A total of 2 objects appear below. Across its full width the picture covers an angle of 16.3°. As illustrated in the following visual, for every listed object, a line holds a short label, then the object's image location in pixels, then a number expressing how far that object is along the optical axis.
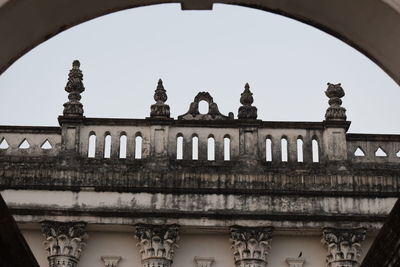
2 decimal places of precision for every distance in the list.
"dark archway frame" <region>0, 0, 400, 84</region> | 8.70
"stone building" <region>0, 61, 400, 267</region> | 26.33
